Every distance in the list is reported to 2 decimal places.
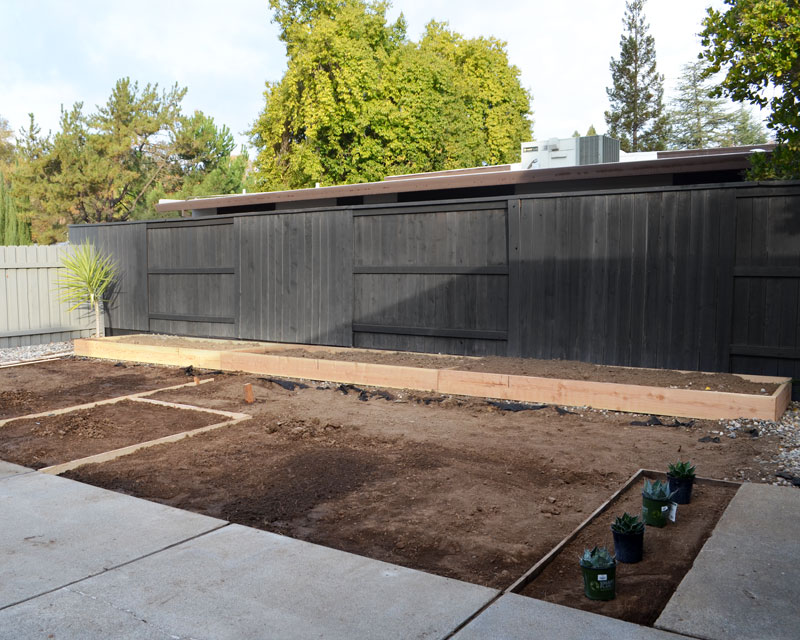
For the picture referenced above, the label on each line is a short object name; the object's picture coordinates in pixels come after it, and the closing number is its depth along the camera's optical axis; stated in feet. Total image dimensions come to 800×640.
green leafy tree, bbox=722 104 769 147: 160.97
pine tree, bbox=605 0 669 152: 152.46
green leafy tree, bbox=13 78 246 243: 113.19
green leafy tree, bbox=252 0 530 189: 100.94
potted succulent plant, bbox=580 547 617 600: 9.43
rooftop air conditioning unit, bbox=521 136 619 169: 42.93
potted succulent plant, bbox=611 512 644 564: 10.66
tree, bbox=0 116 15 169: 180.04
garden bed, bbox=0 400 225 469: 17.90
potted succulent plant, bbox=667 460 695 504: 13.20
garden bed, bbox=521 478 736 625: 9.48
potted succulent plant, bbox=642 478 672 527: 12.10
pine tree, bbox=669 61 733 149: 164.25
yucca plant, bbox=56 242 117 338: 39.40
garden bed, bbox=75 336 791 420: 20.44
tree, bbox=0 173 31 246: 84.02
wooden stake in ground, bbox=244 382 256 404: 24.27
